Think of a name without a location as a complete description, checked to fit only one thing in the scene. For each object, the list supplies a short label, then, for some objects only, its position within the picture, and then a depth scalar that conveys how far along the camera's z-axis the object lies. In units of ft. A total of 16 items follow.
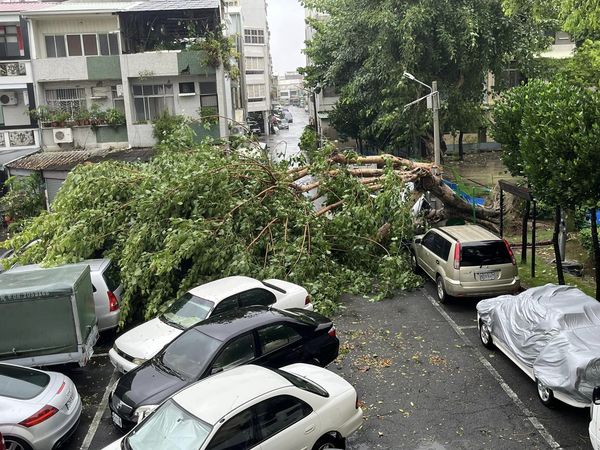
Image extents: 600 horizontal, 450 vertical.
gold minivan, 40.91
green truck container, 31.04
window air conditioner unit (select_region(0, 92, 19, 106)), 90.27
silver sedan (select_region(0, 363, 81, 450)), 24.52
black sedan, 26.16
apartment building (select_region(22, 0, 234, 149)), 84.02
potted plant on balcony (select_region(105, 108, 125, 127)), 85.51
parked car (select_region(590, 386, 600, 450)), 21.68
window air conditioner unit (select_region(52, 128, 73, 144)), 84.84
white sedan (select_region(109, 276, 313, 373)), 31.94
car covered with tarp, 25.64
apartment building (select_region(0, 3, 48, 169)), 86.74
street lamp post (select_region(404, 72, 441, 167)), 63.87
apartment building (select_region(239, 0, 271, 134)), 238.27
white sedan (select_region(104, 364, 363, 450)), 19.90
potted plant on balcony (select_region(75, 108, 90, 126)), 85.71
